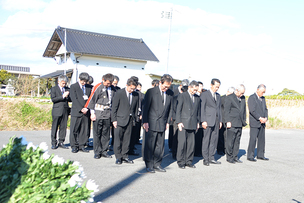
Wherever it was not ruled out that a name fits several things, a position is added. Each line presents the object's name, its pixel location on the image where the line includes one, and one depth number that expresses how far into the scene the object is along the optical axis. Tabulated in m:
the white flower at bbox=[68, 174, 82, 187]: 2.58
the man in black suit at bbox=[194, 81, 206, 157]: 9.02
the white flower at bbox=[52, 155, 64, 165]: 2.73
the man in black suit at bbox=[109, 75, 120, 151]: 9.19
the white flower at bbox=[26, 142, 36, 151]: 2.83
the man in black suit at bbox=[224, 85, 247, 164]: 8.24
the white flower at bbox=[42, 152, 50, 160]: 2.76
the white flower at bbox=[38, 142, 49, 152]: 2.86
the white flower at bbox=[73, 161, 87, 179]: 2.77
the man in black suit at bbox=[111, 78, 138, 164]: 7.17
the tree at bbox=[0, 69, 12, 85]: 43.80
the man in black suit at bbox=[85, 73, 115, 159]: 7.65
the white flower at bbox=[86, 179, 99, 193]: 2.65
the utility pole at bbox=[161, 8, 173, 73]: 29.94
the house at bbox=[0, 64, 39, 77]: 73.06
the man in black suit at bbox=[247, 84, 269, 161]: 8.50
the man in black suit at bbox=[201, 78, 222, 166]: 7.73
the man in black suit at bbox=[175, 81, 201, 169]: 7.15
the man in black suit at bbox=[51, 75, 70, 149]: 8.48
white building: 31.11
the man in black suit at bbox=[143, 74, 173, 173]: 6.68
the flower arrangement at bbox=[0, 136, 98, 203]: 2.49
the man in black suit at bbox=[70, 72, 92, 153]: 8.21
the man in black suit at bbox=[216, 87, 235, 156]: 9.16
